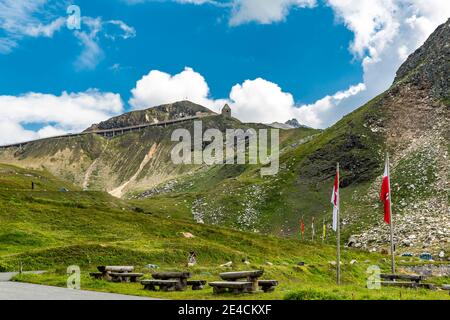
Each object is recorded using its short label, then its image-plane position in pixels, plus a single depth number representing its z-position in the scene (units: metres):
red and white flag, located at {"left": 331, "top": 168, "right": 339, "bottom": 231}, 33.66
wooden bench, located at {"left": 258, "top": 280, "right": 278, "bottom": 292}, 27.59
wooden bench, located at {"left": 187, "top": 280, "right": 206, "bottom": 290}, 30.91
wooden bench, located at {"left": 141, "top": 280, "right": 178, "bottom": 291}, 29.34
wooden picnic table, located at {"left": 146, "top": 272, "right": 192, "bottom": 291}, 29.61
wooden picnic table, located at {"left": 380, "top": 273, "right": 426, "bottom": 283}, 38.56
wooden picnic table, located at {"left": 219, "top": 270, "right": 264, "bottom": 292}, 26.69
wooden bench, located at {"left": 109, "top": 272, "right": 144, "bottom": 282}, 34.50
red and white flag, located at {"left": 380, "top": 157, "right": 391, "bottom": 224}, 42.25
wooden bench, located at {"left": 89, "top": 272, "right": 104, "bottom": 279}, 35.88
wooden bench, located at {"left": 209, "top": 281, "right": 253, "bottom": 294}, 26.19
